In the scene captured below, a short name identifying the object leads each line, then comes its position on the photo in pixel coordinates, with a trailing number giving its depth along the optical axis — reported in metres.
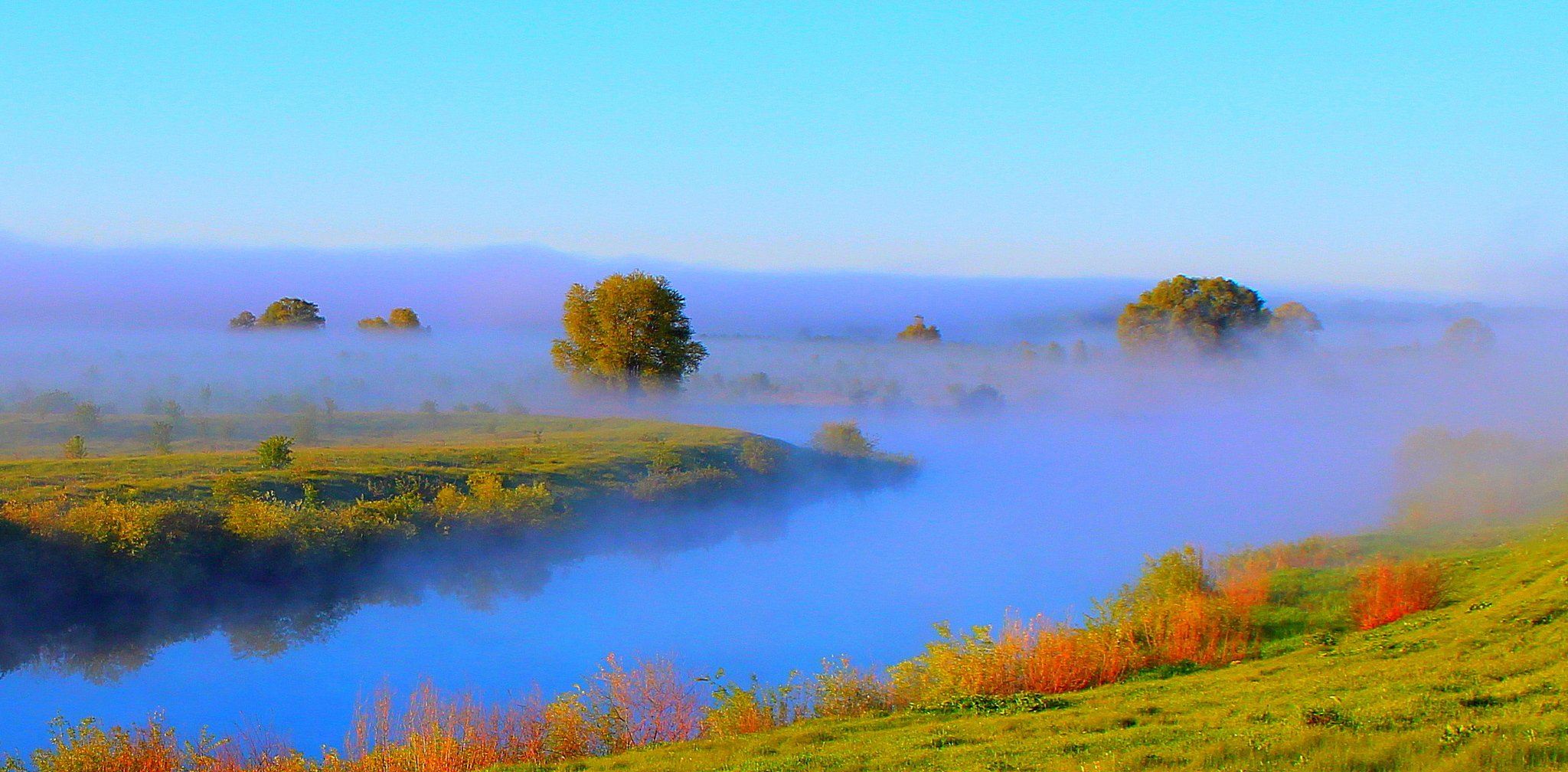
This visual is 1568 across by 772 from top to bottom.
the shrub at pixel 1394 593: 24.42
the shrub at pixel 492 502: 36.97
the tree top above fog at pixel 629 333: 66.56
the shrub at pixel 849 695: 20.14
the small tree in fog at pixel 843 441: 63.62
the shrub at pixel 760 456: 54.34
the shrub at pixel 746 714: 18.55
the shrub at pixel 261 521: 30.78
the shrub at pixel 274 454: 38.16
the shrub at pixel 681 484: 45.44
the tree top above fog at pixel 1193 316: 82.88
